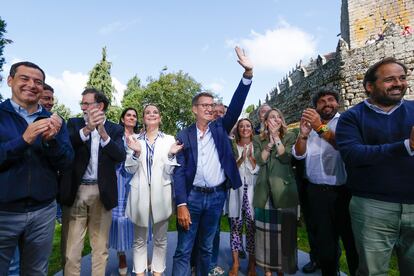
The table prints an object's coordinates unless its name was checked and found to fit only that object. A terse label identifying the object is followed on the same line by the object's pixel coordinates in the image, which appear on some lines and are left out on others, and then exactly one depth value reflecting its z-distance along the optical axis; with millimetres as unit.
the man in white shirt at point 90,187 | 2928
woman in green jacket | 3305
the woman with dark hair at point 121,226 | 3578
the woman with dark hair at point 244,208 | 3707
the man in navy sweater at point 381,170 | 2123
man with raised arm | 2949
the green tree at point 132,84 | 47884
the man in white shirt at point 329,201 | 2977
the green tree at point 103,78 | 35903
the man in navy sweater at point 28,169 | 2107
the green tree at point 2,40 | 13266
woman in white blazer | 3088
